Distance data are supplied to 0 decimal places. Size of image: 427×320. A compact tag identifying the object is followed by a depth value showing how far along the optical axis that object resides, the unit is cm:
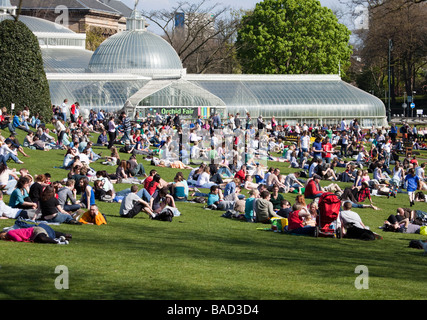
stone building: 11250
